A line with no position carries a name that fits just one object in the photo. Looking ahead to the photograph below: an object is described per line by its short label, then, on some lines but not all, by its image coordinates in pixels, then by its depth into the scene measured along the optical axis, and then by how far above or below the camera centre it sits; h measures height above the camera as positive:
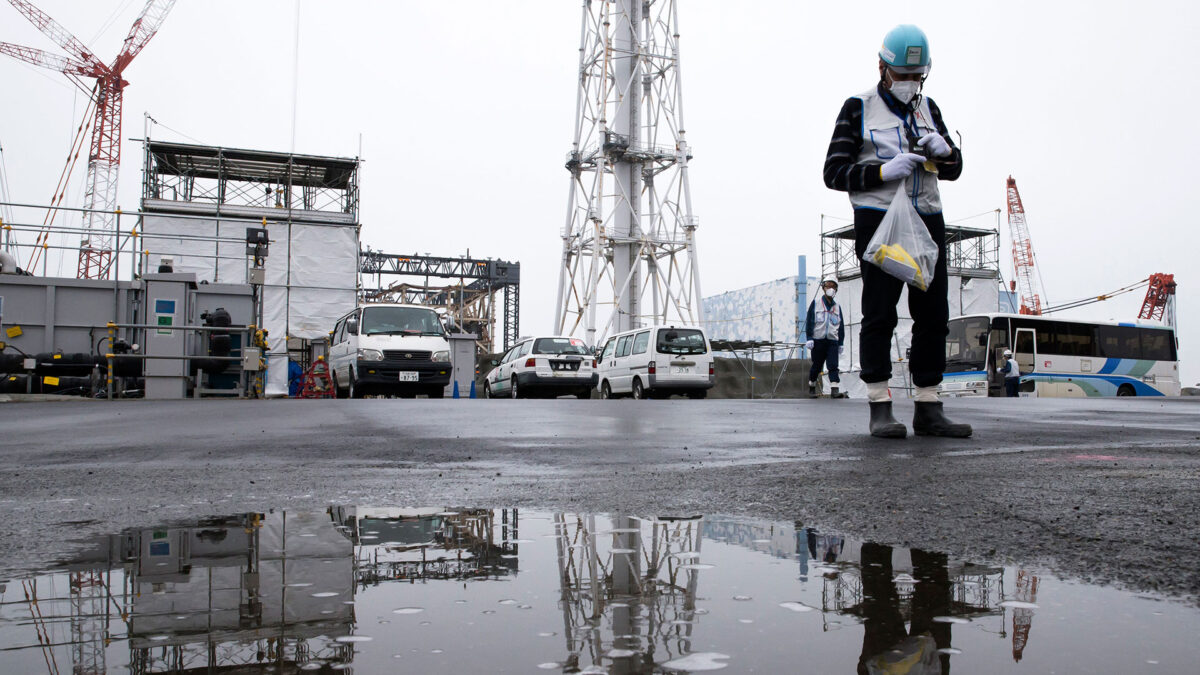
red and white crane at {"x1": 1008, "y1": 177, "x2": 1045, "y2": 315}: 78.50 +11.41
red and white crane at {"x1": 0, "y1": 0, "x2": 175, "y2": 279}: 59.28 +18.32
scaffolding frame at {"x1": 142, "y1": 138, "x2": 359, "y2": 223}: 34.09 +7.58
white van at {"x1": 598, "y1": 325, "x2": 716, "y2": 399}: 20.11 +0.11
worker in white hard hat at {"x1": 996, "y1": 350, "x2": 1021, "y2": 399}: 22.75 -0.13
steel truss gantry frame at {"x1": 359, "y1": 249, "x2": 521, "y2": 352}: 52.50 +4.84
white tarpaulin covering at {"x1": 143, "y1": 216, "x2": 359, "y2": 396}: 31.69 +3.43
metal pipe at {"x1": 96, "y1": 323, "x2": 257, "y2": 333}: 16.20 +0.66
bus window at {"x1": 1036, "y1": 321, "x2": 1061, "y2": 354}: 25.62 +0.95
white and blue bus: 24.81 +0.45
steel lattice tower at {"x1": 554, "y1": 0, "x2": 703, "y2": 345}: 34.28 +7.55
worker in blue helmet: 4.95 +1.07
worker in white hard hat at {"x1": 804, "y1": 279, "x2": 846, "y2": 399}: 14.48 +0.61
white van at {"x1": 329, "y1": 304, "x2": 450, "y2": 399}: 17.72 +0.26
